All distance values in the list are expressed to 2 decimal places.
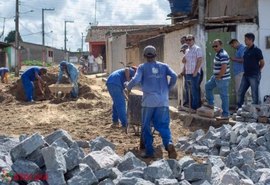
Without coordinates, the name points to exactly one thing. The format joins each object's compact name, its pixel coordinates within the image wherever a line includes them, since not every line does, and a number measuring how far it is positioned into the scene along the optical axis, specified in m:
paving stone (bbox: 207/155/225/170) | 6.96
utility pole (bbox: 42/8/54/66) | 57.33
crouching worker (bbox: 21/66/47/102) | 16.14
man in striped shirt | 10.14
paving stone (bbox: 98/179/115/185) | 5.77
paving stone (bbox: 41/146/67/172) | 5.68
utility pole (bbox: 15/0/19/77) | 35.99
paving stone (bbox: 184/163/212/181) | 6.16
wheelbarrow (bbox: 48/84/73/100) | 16.36
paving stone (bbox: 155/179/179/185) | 5.77
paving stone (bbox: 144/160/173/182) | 5.97
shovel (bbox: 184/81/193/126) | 10.91
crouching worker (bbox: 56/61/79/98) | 16.00
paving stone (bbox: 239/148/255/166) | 7.30
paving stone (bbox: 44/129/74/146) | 6.93
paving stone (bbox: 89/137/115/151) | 7.24
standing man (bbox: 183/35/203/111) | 10.77
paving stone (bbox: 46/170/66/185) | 5.61
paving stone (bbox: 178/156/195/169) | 6.50
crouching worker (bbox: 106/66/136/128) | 9.89
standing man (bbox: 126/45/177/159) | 7.46
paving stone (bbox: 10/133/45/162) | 5.98
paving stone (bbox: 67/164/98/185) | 5.64
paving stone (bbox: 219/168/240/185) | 6.16
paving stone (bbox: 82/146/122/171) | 6.12
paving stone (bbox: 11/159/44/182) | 5.79
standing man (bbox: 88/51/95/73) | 37.51
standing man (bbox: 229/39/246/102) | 11.40
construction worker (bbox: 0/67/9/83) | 24.81
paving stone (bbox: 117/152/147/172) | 6.40
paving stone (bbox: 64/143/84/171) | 5.91
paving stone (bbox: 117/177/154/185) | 5.74
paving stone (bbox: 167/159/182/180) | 6.29
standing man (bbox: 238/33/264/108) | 10.48
